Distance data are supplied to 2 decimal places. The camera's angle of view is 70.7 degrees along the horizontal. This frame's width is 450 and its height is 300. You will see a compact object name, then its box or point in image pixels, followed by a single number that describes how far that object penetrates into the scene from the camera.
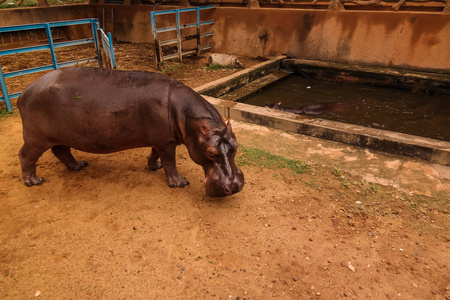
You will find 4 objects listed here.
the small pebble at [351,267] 2.83
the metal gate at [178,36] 8.75
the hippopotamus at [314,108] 6.83
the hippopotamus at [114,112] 3.49
